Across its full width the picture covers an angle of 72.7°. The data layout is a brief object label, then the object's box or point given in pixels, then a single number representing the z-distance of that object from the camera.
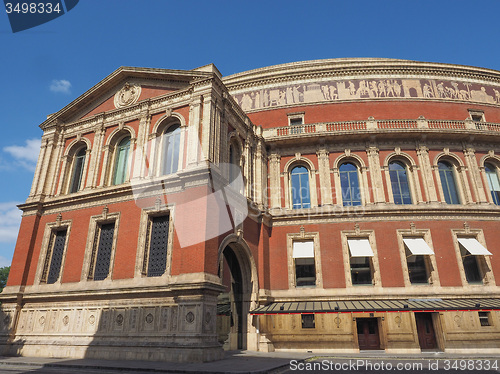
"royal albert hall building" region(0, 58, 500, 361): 16.16
